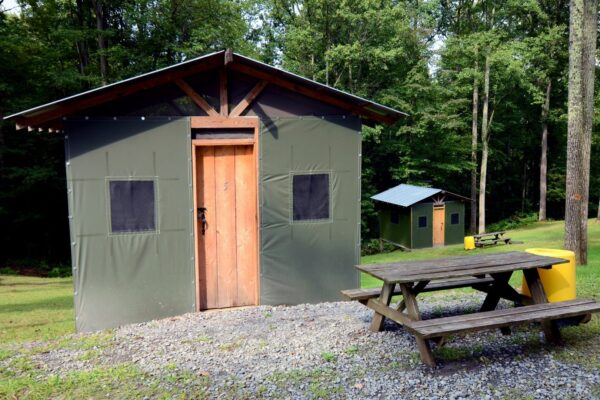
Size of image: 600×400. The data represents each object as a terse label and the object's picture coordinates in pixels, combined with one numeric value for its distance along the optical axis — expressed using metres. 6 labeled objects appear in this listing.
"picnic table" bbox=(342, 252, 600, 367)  3.88
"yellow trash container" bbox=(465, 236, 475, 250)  18.23
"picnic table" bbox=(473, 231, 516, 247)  18.27
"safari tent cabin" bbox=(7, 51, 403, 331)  5.62
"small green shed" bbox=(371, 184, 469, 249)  19.69
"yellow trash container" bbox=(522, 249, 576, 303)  5.15
